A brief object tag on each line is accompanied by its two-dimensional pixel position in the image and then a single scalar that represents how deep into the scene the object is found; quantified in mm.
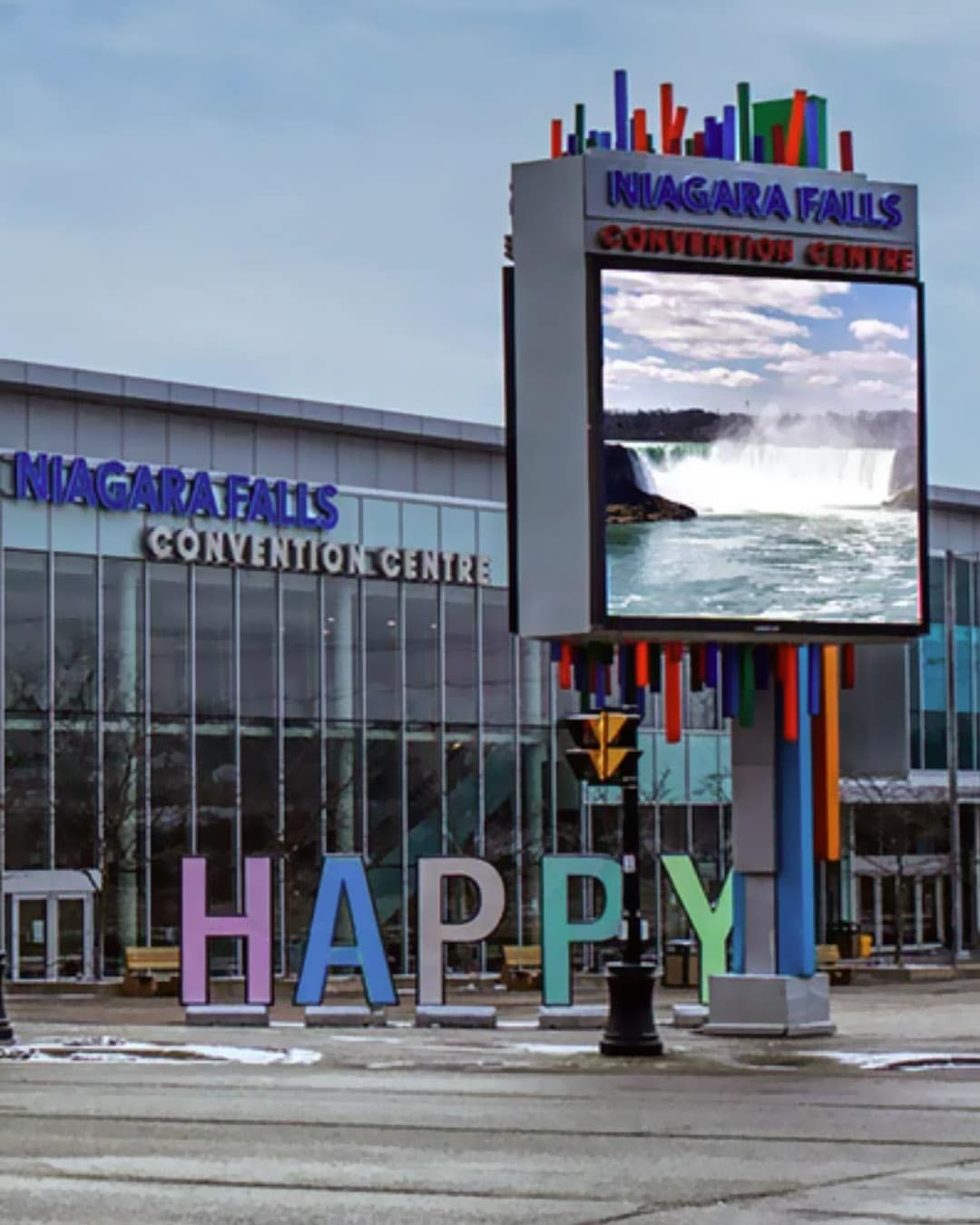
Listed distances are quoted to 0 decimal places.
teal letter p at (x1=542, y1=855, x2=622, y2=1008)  38125
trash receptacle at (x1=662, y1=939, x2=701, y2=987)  55812
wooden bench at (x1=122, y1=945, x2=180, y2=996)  53562
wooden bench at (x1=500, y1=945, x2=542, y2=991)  57000
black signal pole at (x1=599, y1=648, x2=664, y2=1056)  28297
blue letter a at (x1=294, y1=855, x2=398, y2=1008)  37938
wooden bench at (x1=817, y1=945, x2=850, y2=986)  57031
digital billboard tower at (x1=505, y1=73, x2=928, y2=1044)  30969
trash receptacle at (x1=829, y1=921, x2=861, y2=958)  68875
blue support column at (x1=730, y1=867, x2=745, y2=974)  32906
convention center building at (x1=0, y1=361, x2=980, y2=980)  60094
